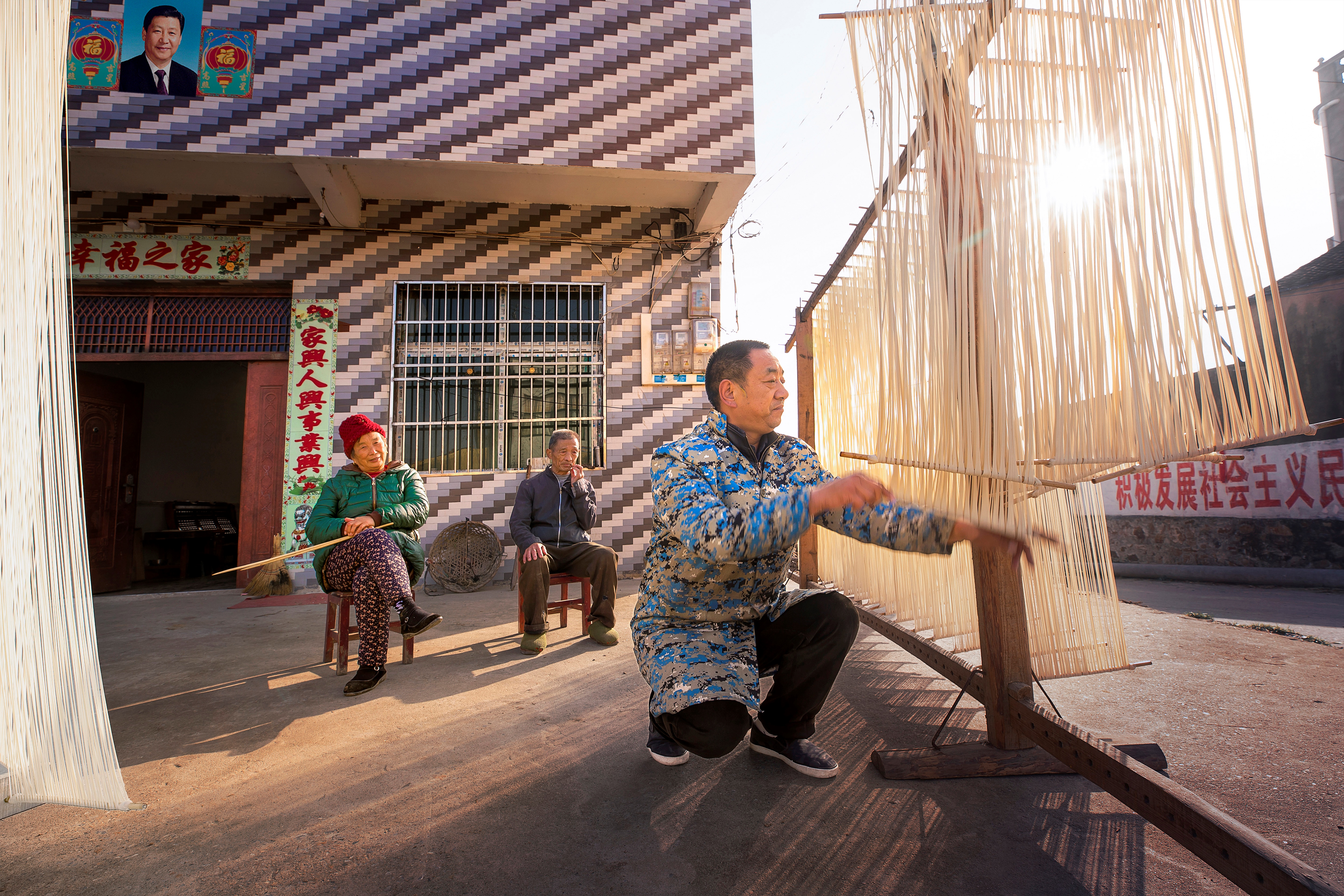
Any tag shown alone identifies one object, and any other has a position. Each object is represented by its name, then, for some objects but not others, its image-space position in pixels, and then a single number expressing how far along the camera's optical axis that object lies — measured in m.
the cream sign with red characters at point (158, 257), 5.03
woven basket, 4.54
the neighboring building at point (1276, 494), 5.82
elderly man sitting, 2.90
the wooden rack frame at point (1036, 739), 0.88
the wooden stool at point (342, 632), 2.53
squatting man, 1.35
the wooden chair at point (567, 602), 3.13
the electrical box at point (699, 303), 5.29
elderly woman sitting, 2.42
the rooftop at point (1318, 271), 7.21
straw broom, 4.61
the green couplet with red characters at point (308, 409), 4.98
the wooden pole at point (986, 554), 1.29
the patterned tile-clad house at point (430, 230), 4.54
